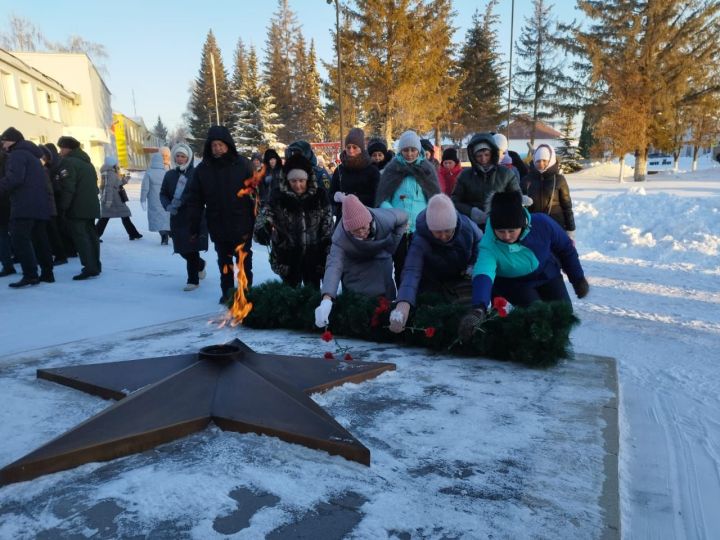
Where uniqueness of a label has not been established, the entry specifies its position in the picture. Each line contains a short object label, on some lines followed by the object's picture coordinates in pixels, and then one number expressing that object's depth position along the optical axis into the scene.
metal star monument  2.19
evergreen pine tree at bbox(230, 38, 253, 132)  39.98
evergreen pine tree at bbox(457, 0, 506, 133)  39.25
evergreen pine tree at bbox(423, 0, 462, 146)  27.98
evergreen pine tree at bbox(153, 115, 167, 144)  103.18
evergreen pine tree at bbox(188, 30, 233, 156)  50.03
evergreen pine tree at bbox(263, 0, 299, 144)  48.12
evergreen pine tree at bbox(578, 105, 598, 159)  27.00
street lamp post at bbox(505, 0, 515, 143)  26.56
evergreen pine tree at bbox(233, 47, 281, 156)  38.34
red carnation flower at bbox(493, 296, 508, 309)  3.40
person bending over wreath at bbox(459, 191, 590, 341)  3.46
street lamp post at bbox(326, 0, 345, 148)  19.16
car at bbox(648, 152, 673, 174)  44.25
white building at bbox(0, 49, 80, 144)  20.97
